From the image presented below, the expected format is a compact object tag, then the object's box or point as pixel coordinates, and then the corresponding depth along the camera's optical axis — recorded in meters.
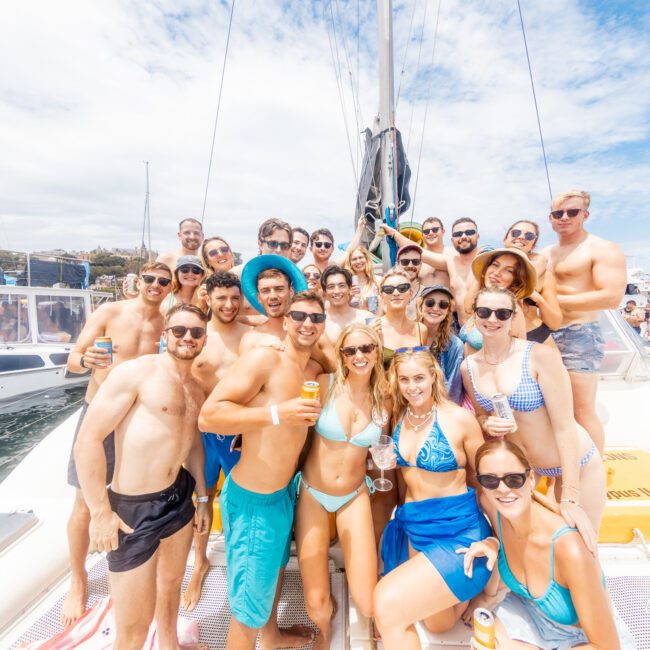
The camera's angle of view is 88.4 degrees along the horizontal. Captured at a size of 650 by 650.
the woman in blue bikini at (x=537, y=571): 1.47
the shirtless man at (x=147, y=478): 1.72
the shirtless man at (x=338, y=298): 3.26
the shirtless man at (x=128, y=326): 2.78
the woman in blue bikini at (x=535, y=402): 1.92
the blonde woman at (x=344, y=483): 2.00
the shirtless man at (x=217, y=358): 2.57
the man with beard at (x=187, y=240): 4.34
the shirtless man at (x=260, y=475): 1.87
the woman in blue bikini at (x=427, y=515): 1.79
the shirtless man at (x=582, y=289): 2.71
